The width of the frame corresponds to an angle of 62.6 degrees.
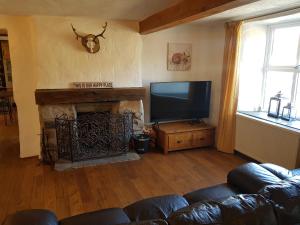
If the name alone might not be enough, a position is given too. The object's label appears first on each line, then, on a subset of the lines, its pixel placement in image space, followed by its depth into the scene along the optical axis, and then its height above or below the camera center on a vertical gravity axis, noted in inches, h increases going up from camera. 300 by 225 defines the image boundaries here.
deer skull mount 145.3 +17.2
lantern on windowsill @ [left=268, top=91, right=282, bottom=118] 144.3 -19.6
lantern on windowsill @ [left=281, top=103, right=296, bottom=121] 138.8 -22.4
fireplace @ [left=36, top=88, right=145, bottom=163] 144.5 -30.5
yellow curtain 151.2 -12.1
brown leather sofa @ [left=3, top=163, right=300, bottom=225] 47.6 -33.4
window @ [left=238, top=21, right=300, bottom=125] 140.6 +4.4
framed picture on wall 174.6 +10.4
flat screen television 165.6 -19.7
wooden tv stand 163.2 -42.9
